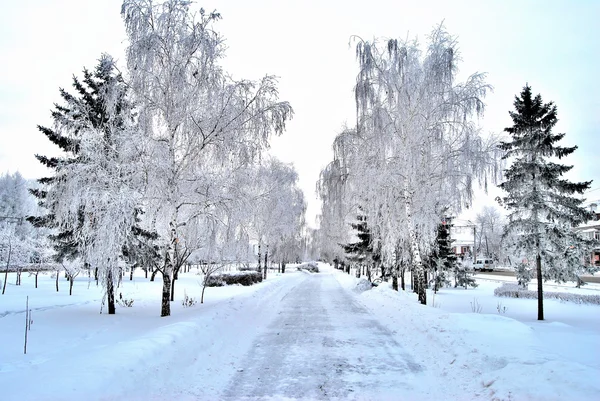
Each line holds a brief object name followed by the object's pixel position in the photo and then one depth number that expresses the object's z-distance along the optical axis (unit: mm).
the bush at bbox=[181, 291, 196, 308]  13192
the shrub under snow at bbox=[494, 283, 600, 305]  17453
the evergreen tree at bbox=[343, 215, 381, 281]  24586
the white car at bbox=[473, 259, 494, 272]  57938
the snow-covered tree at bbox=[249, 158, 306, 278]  28209
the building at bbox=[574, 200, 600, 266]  46706
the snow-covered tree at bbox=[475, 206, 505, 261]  82975
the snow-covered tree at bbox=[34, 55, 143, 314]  8617
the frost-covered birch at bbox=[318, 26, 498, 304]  13023
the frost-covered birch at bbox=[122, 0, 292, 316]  9664
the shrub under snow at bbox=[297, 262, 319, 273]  59600
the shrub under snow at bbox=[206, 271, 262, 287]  23234
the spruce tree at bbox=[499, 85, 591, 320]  14281
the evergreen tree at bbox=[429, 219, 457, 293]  22262
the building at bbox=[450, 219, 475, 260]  91325
